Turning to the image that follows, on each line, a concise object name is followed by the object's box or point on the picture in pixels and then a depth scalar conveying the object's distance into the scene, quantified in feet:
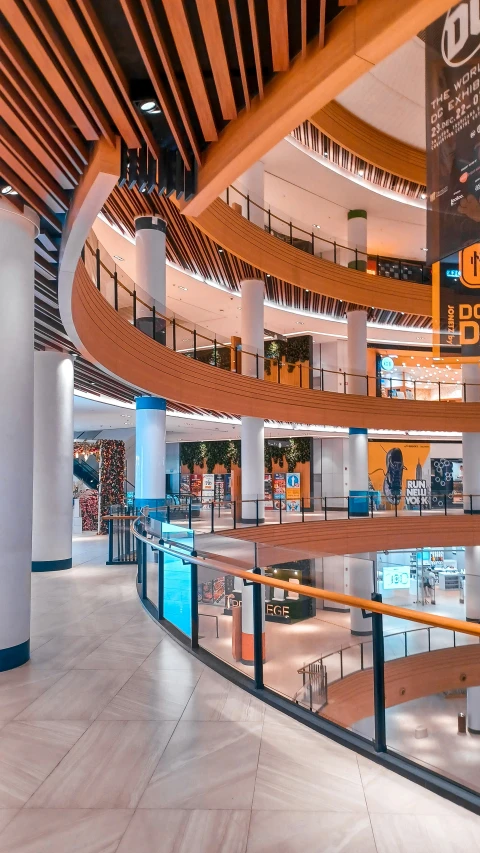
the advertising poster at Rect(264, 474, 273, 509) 90.49
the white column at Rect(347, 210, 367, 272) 69.05
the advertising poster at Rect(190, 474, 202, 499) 100.13
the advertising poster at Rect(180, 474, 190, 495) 100.96
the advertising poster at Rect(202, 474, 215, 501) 98.73
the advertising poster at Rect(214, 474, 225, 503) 98.07
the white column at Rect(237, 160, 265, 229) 53.26
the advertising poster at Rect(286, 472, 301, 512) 89.92
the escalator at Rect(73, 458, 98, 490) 84.28
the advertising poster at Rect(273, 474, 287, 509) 90.53
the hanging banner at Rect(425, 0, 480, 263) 21.65
